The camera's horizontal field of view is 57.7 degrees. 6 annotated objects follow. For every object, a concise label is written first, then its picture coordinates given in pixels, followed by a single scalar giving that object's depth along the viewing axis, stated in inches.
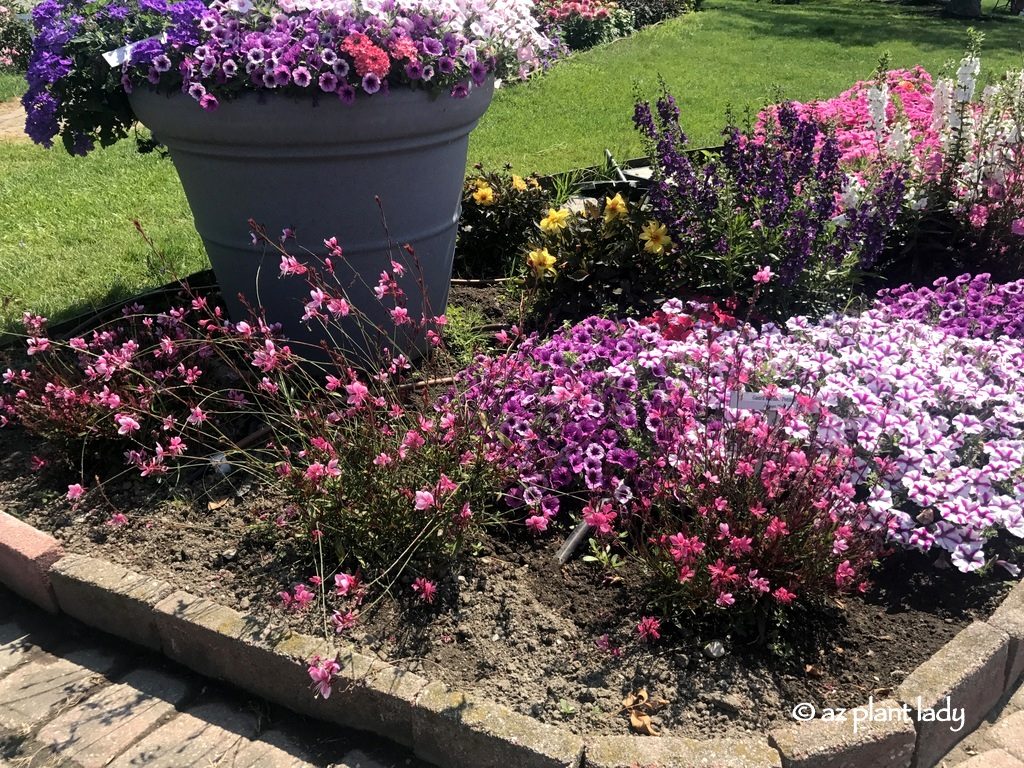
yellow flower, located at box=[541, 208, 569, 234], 156.6
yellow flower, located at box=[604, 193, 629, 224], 154.3
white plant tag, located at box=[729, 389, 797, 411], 115.2
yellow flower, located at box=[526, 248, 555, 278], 149.6
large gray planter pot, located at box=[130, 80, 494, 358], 123.1
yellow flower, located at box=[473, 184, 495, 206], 176.4
